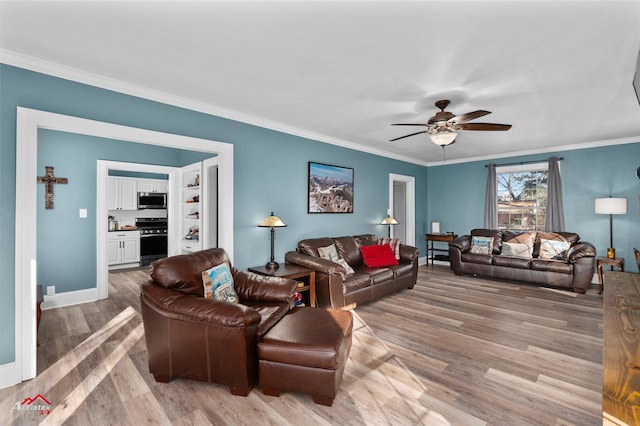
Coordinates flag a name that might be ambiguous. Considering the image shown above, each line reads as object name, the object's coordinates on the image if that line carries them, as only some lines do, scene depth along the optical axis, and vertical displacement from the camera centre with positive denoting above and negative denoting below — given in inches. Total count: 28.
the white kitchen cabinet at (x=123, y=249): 249.8 -32.0
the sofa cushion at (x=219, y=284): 103.2 -25.6
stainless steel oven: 265.8 -24.7
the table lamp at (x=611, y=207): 189.0 +3.9
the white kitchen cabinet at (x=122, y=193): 253.9 +14.3
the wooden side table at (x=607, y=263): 186.9 -30.4
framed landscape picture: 192.5 +15.2
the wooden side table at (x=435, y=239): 269.0 -24.3
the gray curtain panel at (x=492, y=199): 255.9 +11.4
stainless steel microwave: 267.7 +9.3
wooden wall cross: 163.9 +14.0
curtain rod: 226.6 +39.7
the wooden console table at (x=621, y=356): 30.4 -18.8
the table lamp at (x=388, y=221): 231.5 -6.9
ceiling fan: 124.1 +36.1
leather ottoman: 80.3 -39.9
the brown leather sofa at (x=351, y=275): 149.7 -33.8
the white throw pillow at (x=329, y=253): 172.4 -23.7
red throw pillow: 189.6 -27.7
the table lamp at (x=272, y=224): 150.5 -6.4
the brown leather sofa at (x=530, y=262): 188.2 -33.4
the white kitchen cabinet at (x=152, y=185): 269.1 +22.8
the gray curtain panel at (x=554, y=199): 223.6 +10.2
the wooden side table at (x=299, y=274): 143.3 -29.5
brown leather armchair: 83.0 -33.9
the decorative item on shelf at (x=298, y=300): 147.3 -43.2
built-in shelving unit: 215.0 +2.0
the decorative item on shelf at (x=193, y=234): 218.4 -16.7
